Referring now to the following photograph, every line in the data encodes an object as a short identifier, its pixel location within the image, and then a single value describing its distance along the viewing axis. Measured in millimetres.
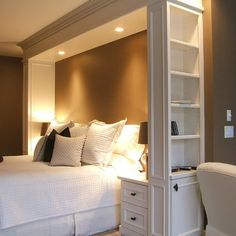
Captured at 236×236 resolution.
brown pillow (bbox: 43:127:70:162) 3816
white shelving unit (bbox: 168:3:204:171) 2879
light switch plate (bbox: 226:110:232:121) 2922
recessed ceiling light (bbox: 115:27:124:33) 3549
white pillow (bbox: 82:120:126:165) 3502
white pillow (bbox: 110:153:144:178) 3418
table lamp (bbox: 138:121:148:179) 3023
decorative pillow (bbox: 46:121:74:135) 4374
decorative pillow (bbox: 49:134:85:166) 3492
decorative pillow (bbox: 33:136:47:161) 3906
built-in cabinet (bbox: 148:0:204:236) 2619
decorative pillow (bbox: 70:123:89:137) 3899
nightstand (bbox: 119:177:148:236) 2861
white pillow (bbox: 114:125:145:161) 3496
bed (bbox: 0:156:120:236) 2717
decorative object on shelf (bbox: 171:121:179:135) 2779
